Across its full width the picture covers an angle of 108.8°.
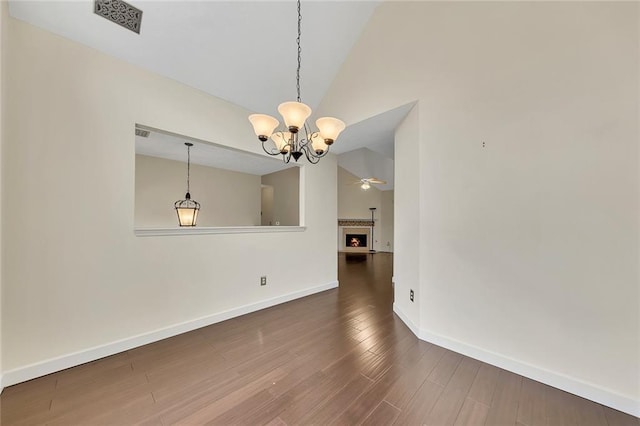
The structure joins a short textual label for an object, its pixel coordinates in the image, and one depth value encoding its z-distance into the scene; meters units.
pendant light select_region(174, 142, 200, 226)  3.27
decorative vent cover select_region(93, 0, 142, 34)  1.80
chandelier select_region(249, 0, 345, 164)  1.62
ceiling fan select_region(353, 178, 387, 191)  6.19
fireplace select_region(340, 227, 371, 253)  9.09
